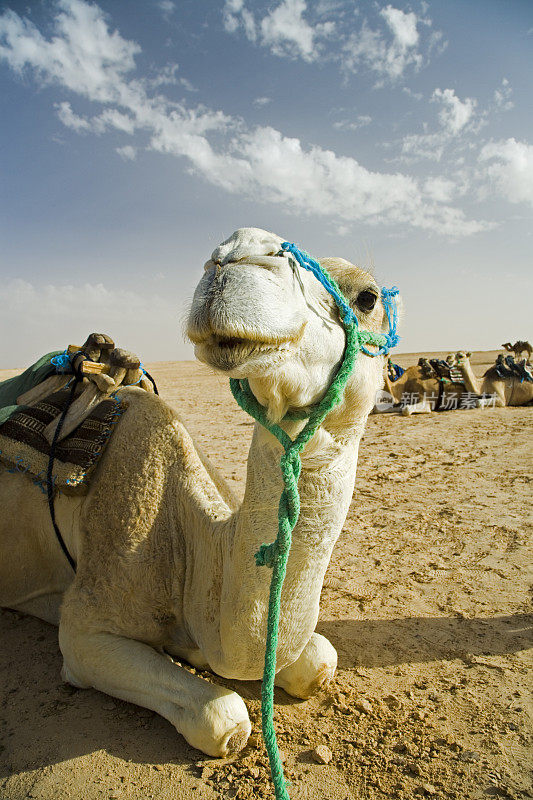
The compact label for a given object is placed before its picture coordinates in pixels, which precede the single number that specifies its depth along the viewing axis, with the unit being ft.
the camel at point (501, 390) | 38.93
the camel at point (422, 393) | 37.06
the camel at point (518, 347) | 49.29
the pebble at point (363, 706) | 7.58
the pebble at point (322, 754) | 6.56
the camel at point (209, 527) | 4.74
